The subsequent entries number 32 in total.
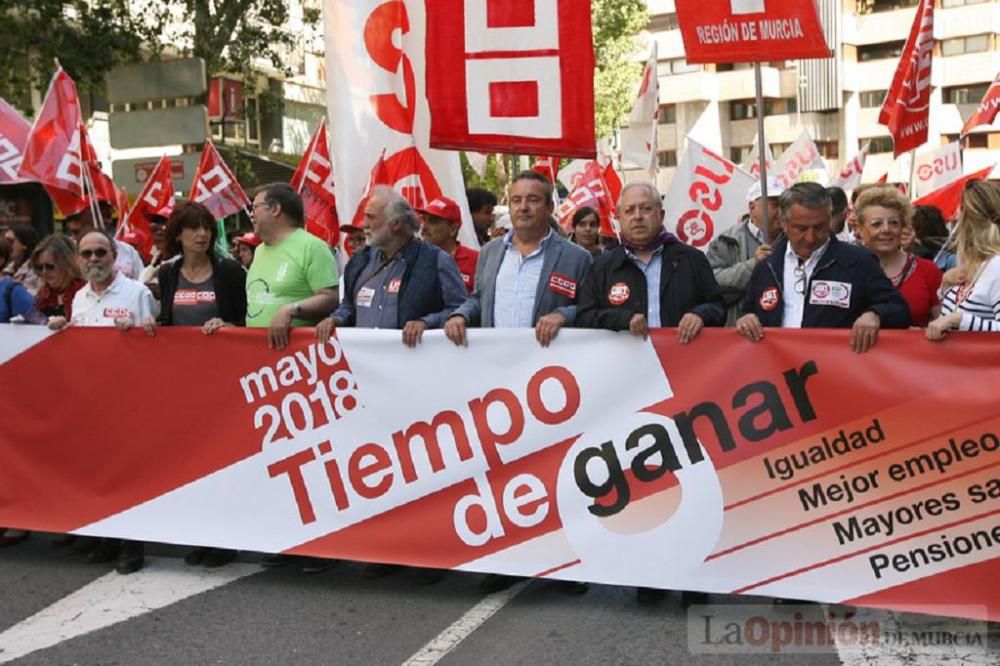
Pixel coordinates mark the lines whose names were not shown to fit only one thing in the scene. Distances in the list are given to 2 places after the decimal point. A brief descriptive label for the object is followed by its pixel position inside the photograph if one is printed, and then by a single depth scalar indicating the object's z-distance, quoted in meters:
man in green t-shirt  6.49
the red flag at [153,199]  13.48
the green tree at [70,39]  21.16
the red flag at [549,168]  16.19
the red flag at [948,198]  14.36
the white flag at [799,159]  15.61
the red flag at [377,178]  8.02
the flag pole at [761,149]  7.04
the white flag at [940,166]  15.68
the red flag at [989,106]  12.34
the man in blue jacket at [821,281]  5.25
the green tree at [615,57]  38.28
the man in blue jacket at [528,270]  6.12
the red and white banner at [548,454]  5.01
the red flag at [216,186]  14.18
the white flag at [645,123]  15.65
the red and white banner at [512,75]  6.52
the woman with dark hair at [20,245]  9.38
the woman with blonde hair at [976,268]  5.15
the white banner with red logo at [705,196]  11.63
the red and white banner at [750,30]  6.85
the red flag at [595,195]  13.92
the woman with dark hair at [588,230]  9.71
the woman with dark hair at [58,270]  7.59
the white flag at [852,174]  15.74
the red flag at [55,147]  11.64
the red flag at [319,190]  11.93
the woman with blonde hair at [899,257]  6.00
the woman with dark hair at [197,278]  6.65
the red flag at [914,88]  12.10
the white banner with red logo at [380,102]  8.08
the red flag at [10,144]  11.67
